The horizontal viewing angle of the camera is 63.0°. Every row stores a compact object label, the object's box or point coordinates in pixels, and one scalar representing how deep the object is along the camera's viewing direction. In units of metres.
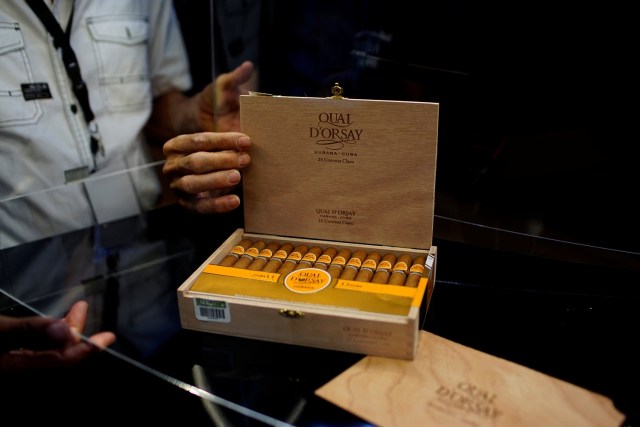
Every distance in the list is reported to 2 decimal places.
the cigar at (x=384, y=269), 0.91
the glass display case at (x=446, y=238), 0.78
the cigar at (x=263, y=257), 0.97
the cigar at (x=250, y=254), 0.99
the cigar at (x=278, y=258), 0.96
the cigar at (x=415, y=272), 0.90
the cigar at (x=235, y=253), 1.00
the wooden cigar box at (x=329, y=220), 0.83
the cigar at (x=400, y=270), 0.91
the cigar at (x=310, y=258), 0.98
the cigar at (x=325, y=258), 0.97
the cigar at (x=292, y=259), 0.96
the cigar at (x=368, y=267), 0.92
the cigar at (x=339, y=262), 0.94
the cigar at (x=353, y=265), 0.92
